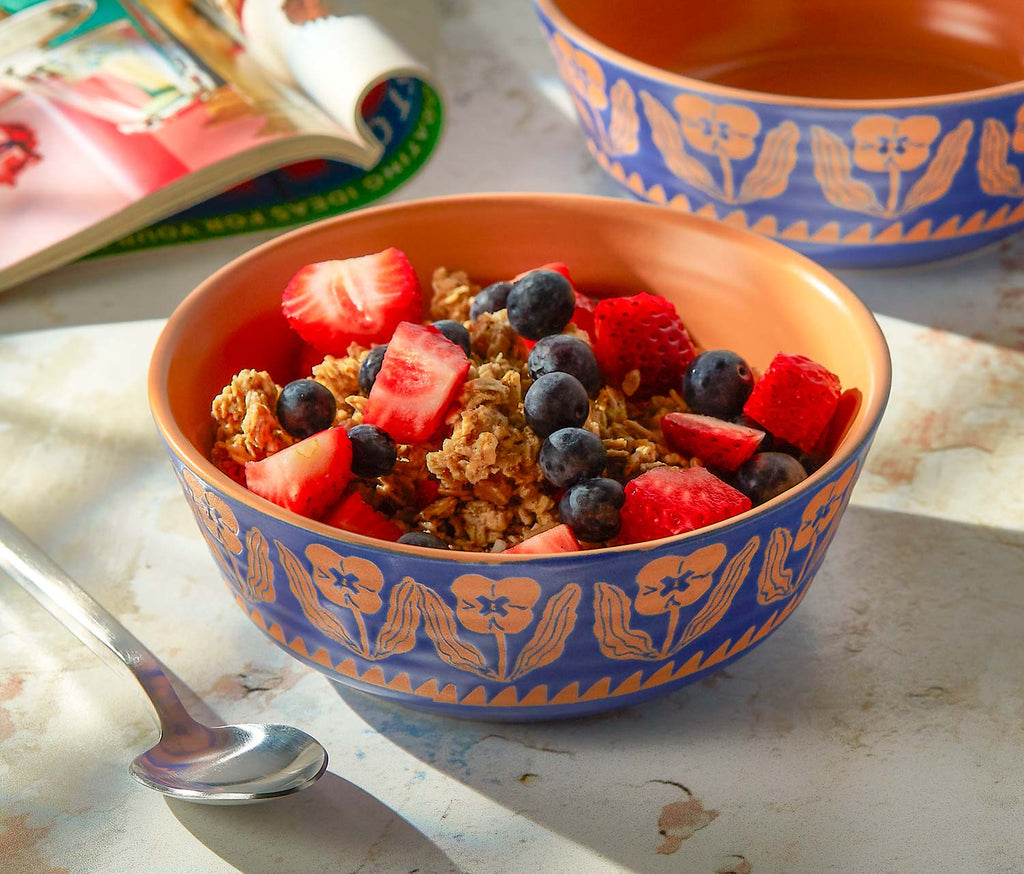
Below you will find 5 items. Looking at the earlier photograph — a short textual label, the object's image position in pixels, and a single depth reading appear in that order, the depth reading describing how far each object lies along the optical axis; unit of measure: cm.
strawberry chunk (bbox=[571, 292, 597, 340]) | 78
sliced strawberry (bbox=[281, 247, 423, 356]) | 75
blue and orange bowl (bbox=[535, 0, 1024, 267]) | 92
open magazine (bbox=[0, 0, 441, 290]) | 112
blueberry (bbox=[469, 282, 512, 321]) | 78
